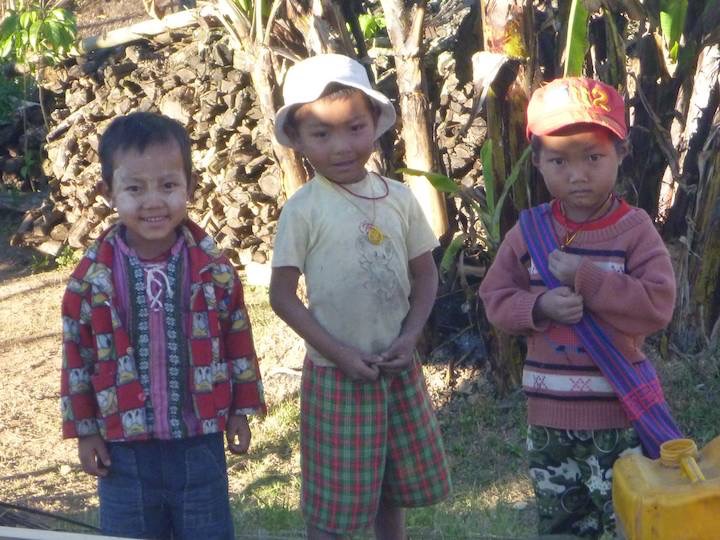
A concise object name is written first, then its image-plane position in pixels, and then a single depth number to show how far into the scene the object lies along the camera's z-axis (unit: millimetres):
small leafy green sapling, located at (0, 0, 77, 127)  7863
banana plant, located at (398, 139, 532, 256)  4145
